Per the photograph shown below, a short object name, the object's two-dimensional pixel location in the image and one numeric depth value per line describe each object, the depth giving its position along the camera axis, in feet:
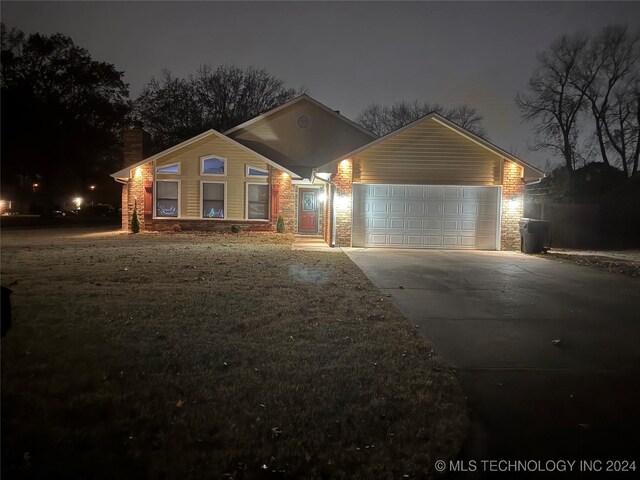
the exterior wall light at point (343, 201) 57.06
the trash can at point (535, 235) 55.41
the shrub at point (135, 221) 74.74
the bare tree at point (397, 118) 176.96
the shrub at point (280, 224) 73.92
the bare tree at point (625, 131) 107.45
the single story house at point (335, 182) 57.16
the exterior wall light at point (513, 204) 57.31
